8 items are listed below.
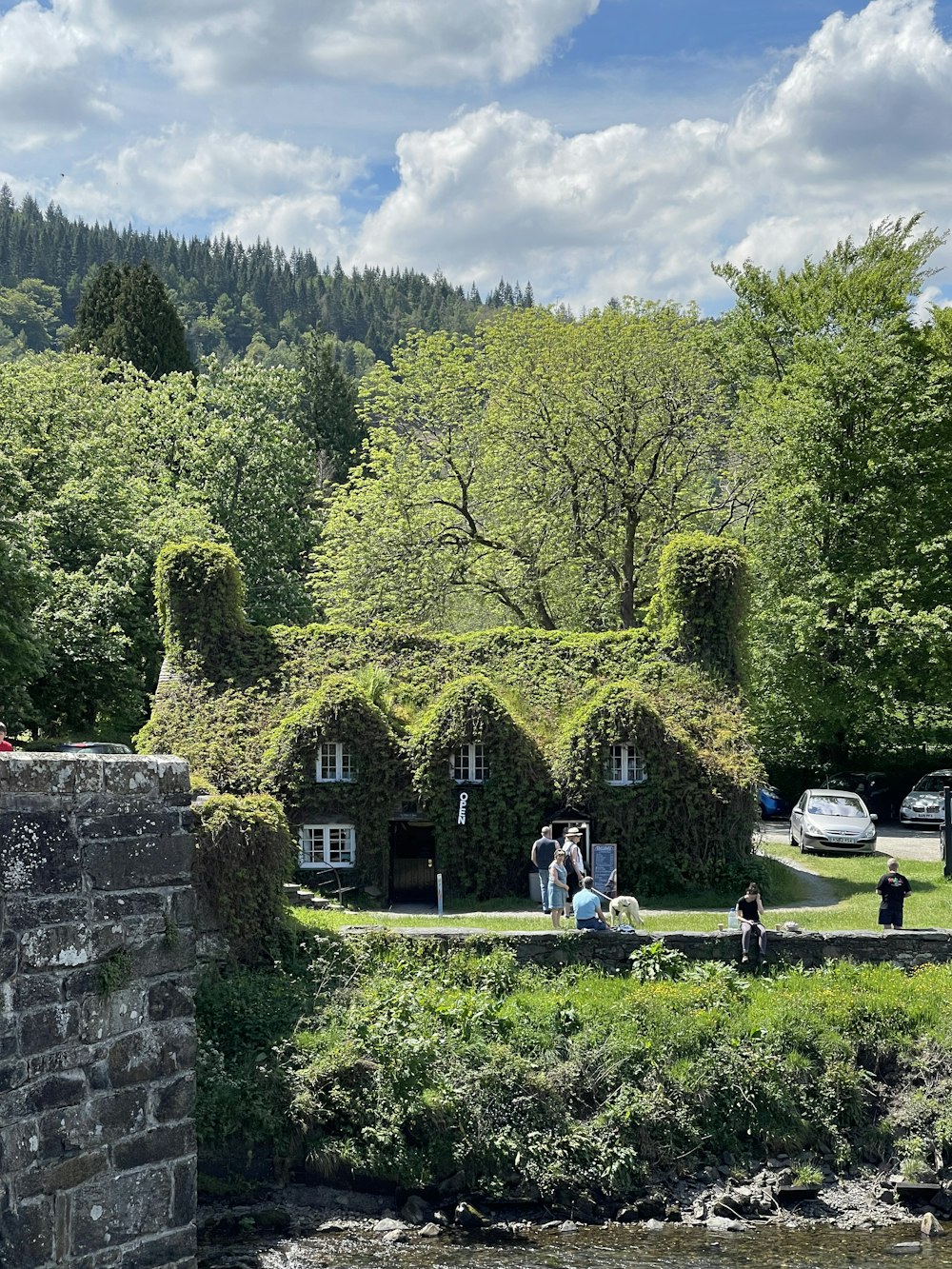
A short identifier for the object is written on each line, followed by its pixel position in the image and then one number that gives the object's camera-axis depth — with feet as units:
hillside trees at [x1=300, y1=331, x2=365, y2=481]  206.80
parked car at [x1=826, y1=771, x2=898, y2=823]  121.39
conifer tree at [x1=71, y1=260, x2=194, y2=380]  192.03
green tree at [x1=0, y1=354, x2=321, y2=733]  102.53
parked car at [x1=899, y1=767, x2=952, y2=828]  114.62
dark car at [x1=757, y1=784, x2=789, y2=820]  124.77
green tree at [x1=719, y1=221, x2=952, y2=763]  114.83
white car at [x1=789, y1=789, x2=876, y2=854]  95.91
